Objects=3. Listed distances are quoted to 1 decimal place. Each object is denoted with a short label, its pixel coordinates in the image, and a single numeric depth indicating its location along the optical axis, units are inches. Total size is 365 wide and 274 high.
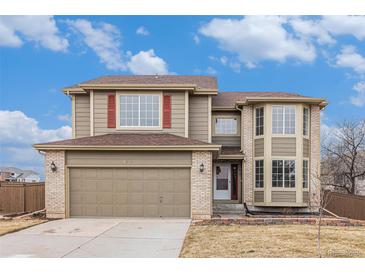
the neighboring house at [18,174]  2258.5
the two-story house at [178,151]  582.2
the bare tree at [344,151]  1043.6
